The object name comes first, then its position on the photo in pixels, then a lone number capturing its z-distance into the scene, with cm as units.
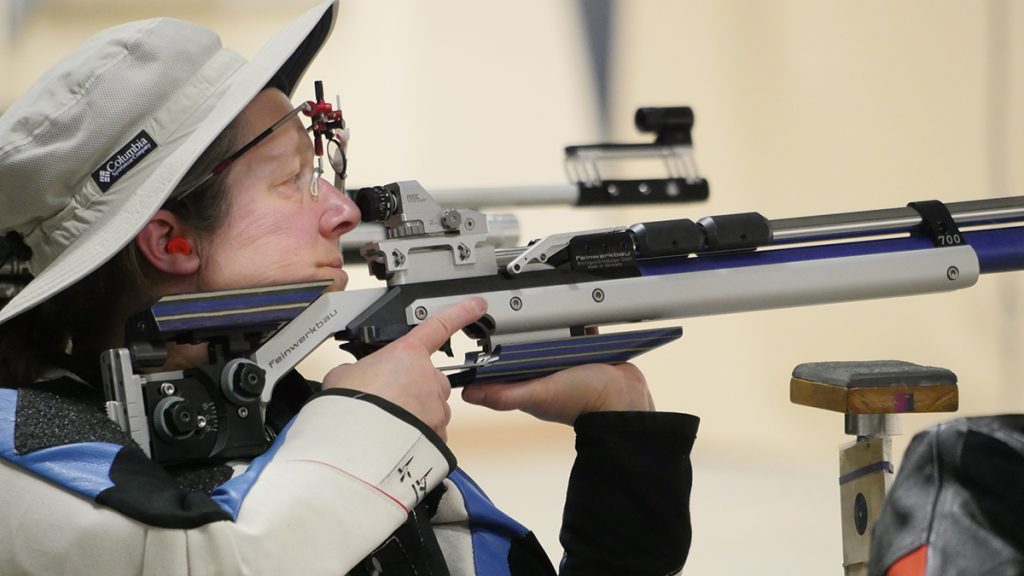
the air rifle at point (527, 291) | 375
